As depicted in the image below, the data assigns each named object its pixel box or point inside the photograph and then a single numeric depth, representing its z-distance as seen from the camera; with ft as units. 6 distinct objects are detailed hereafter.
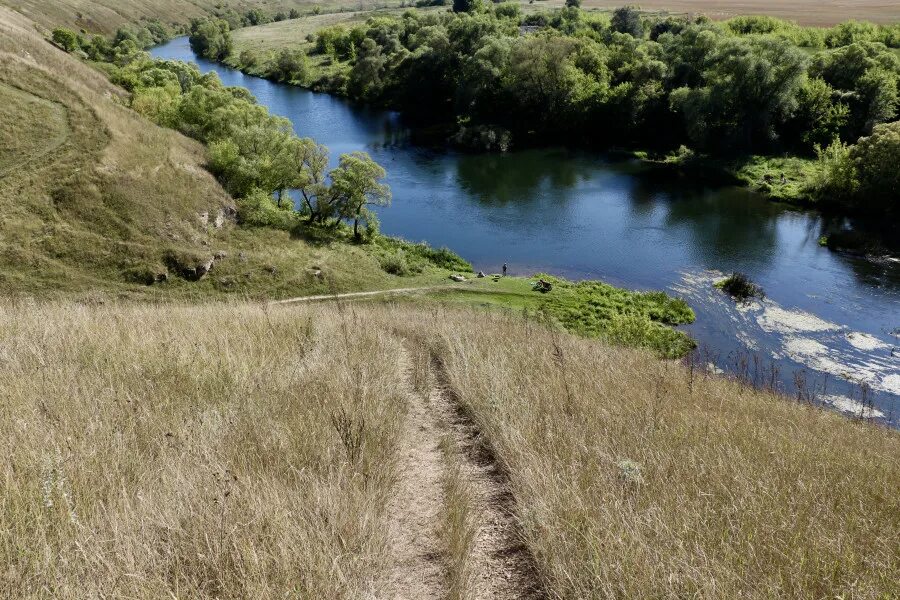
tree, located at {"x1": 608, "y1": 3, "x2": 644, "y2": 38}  342.64
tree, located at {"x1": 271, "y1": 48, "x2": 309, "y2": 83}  359.11
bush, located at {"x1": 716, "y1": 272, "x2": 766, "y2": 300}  118.73
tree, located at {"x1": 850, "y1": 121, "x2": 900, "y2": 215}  152.05
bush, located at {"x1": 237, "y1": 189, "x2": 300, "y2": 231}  131.64
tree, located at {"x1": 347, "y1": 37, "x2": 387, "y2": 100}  304.71
